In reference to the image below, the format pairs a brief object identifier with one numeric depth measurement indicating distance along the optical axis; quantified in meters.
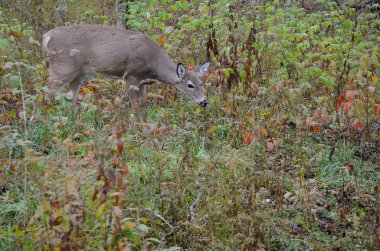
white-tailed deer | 16.22
